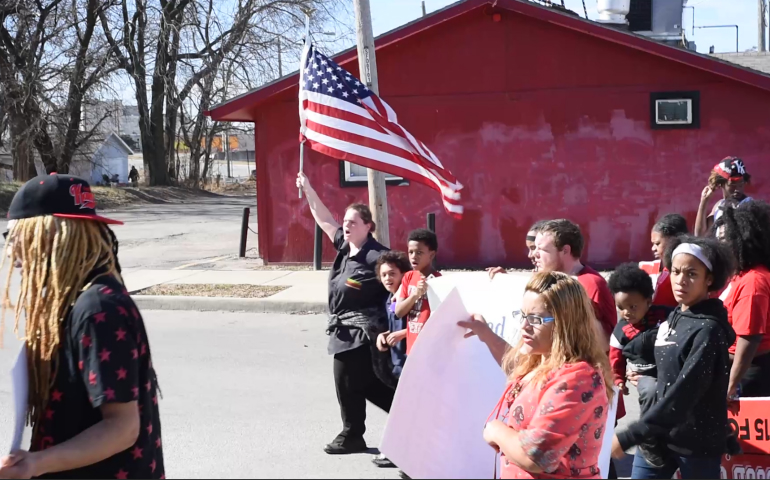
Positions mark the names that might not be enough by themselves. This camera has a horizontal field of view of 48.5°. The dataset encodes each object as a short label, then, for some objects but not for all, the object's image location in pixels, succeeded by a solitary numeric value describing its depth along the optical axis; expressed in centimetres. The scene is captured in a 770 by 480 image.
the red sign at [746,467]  413
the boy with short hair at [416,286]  525
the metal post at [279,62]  3522
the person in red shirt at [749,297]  402
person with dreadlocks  232
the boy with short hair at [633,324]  409
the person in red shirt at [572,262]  421
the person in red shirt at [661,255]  470
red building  1446
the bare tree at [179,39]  3619
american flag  806
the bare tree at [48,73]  3575
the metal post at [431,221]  1363
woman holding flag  566
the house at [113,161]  5609
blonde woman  264
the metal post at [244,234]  1767
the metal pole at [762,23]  4716
